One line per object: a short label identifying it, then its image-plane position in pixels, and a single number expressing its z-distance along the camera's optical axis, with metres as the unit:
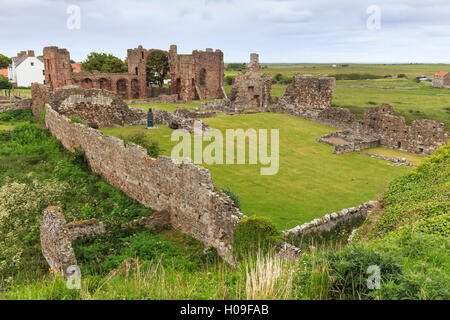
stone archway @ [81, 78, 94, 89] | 50.84
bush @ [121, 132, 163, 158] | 19.16
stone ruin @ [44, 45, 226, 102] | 50.75
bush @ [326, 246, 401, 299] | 5.63
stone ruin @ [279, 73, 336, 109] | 44.25
